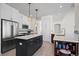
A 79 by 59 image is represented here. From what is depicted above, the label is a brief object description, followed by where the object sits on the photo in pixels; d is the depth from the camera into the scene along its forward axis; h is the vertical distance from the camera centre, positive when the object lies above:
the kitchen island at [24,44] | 1.49 -0.48
